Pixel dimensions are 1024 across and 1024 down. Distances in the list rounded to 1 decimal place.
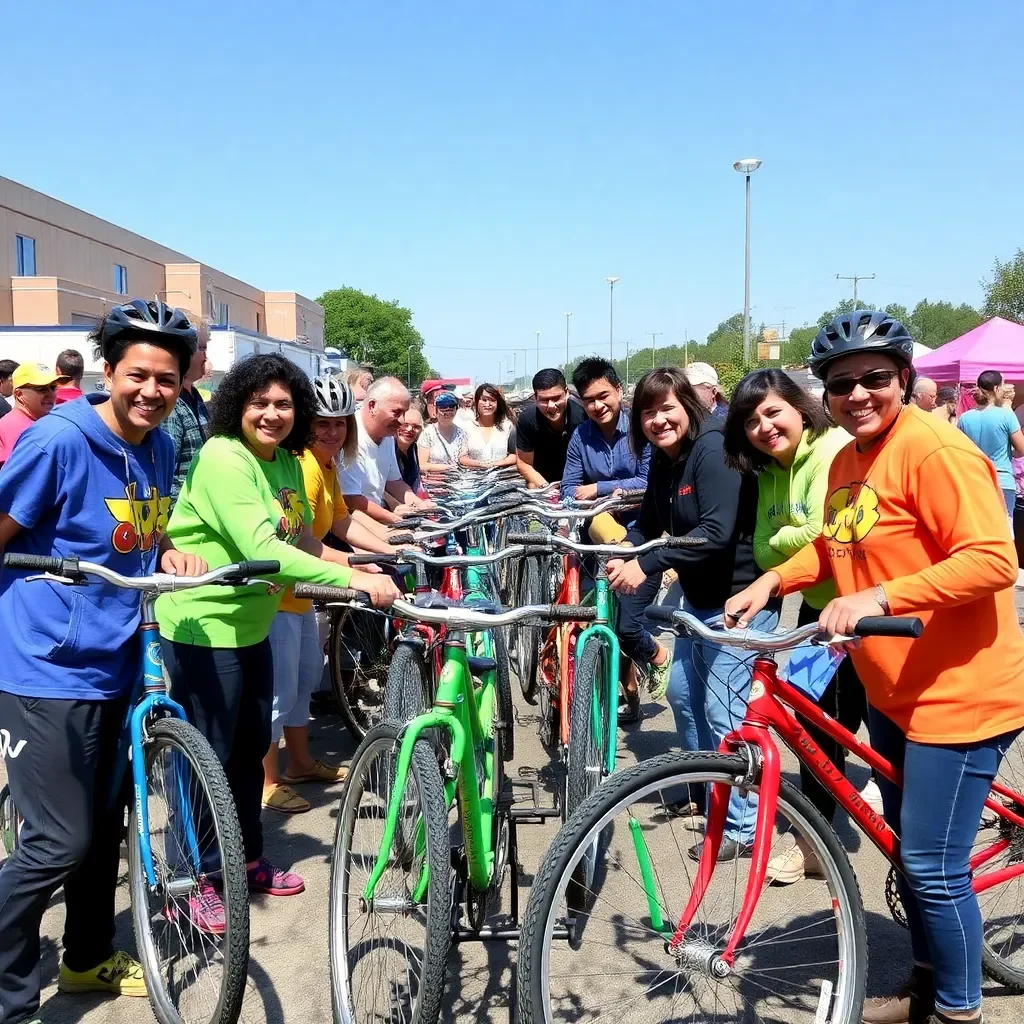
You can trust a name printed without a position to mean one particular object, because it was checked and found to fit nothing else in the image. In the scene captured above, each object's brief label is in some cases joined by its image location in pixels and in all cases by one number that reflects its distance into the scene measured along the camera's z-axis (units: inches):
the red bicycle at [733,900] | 95.3
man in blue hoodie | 109.2
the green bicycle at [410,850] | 98.8
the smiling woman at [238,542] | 129.5
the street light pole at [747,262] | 1028.5
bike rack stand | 116.0
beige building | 1630.2
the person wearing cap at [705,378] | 301.1
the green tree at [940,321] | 3852.1
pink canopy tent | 560.4
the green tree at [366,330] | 4473.4
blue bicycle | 106.3
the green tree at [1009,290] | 2192.4
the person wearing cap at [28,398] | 264.4
